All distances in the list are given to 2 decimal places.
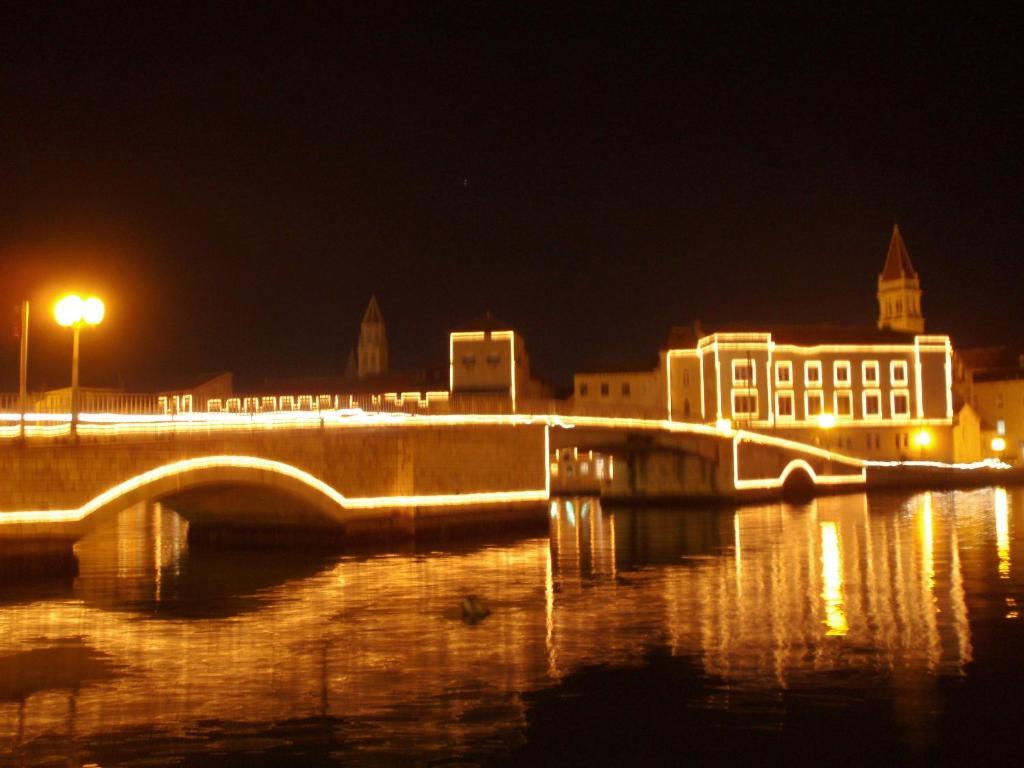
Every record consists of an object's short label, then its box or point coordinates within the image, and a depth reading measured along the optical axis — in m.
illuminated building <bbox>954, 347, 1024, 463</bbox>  93.81
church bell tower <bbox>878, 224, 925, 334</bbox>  99.50
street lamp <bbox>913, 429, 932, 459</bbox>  81.94
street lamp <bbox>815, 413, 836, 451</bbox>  80.12
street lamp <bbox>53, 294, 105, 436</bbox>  27.64
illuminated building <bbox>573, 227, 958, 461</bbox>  78.56
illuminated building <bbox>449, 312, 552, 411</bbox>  79.62
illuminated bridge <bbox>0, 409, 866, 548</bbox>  28.92
